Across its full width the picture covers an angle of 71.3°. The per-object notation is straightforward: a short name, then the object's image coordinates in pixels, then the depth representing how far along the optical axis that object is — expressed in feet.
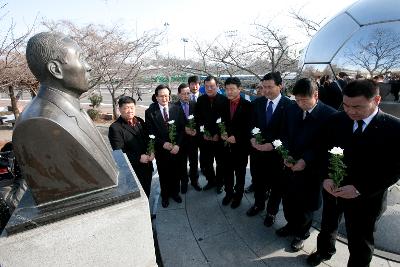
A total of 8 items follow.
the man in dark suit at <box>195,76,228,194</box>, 14.65
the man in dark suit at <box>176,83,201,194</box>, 15.89
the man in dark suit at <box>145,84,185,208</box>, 13.87
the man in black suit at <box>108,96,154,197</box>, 12.66
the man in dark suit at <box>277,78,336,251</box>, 9.93
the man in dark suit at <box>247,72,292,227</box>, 11.66
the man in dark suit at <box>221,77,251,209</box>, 13.20
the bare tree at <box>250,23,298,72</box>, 37.55
